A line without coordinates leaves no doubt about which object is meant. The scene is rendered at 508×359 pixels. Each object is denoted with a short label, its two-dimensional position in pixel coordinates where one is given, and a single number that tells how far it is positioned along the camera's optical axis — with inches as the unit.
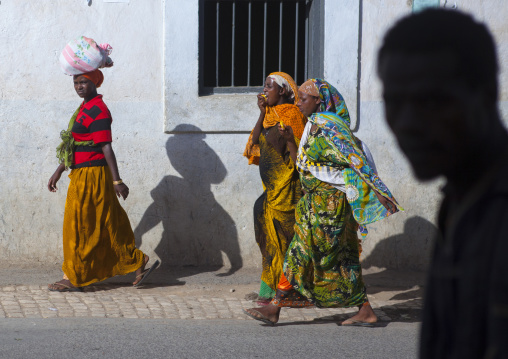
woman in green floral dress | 379.9
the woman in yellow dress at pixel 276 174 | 435.7
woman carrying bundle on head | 461.3
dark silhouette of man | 93.3
